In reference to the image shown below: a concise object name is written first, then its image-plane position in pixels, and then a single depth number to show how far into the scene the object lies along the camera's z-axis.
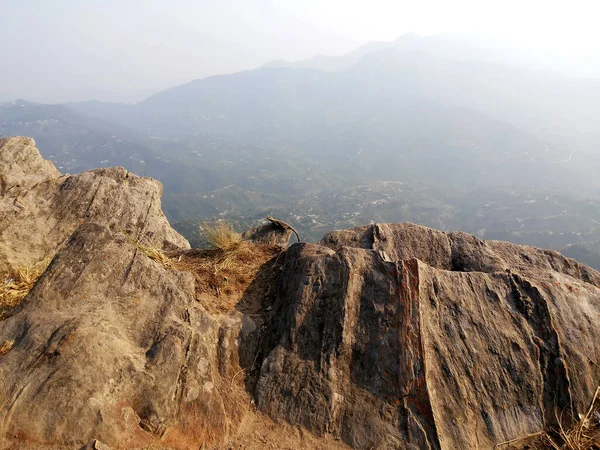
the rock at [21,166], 14.18
